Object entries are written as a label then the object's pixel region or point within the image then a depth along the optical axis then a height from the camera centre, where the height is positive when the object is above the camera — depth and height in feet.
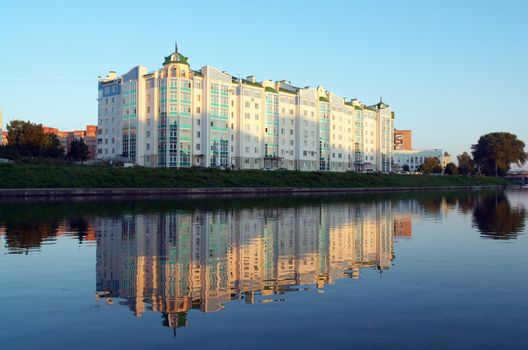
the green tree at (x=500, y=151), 570.46 +36.80
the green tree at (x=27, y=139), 318.45 +28.03
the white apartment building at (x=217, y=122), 325.62 +45.51
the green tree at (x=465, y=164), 622.13 +22.30
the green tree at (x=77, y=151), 377.50 +23.87
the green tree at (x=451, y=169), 603.67 +15.54
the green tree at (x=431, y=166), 582.76 +18.56
